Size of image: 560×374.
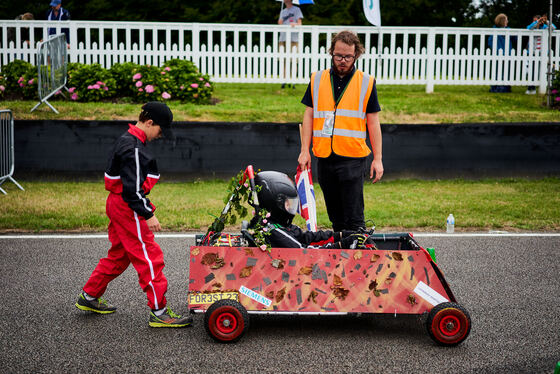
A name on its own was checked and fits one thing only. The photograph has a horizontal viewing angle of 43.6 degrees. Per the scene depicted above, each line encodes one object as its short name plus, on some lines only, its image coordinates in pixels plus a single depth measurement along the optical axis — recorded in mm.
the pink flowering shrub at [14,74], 14047
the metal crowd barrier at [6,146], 10648
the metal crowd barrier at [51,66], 12305
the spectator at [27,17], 16609
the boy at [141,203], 4797
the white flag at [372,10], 15188
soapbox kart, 4836
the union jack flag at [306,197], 5863
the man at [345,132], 5820
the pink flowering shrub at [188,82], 13812
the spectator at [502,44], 15508
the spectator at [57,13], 16172
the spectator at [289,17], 15594
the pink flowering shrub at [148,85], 13539
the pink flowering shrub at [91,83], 13531
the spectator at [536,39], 15430
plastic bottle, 8391
